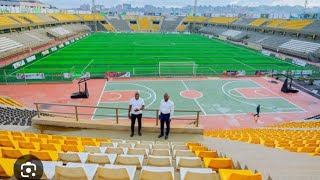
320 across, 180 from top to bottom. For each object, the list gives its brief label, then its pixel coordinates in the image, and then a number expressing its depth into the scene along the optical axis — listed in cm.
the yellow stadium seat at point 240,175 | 285
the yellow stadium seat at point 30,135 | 644
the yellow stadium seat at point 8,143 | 473
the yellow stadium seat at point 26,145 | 468
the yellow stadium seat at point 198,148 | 559
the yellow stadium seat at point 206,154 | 475
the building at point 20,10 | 4520
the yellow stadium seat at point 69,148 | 487
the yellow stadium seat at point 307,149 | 520
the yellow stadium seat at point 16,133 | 644
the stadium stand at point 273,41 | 4347
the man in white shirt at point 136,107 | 728
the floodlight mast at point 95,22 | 7523
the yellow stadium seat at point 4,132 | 623
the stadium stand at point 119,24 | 7684
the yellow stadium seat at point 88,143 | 586
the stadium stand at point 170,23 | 7866
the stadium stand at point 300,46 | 3695
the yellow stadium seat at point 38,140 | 562
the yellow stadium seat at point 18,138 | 559
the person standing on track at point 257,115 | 1570
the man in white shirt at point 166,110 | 725
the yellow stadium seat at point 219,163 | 388
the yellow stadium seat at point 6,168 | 314
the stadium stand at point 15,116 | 908
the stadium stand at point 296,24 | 4548
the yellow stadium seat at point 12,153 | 394
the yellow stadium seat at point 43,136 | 657
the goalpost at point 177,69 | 2588
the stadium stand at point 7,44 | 3268
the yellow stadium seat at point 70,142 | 570
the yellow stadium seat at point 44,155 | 393
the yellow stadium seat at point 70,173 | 307
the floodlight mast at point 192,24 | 7888
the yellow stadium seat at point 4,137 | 541
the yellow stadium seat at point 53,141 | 562
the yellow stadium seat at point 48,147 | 471
